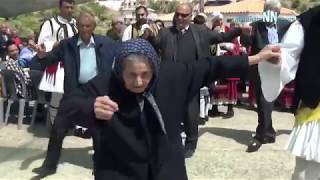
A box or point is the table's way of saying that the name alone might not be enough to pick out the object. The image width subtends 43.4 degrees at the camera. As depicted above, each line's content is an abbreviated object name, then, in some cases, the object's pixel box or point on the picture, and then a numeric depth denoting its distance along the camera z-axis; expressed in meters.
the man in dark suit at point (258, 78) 4.69
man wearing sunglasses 4.51
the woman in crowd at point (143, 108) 1.88
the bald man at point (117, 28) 5.62
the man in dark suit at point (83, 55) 3.83
